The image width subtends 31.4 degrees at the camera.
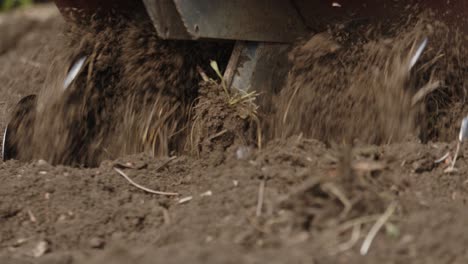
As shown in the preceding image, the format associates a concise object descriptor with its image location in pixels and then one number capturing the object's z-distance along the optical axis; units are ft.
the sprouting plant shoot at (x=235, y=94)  10.55
